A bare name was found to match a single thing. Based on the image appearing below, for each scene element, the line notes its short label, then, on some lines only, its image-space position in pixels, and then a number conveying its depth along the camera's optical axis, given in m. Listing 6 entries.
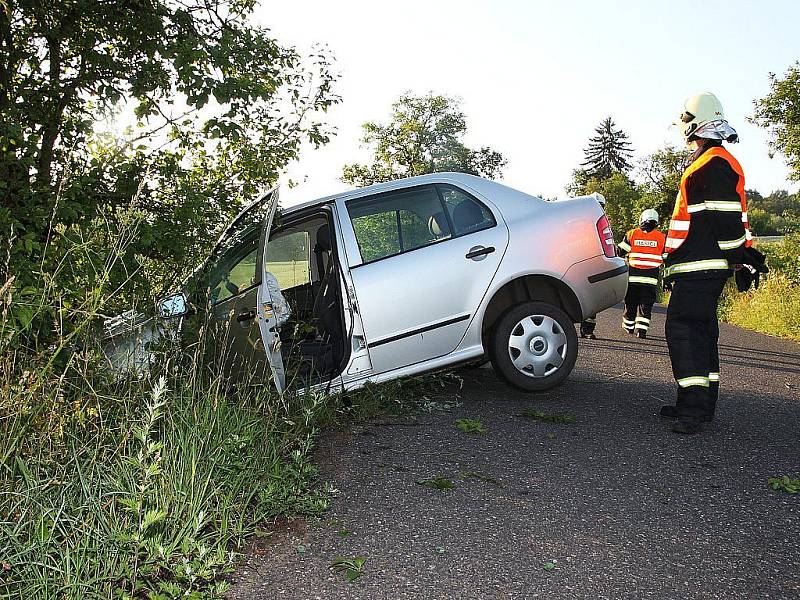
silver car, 6.55
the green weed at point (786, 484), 4.86
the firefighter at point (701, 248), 6.21
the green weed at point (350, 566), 3.68
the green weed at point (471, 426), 6.21
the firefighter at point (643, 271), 12.83
